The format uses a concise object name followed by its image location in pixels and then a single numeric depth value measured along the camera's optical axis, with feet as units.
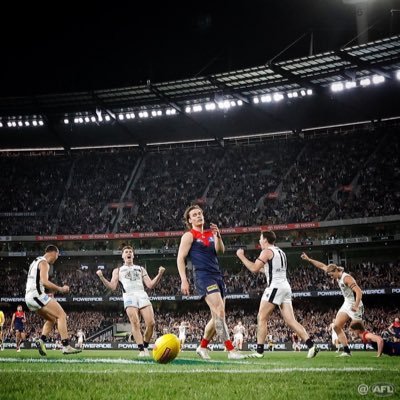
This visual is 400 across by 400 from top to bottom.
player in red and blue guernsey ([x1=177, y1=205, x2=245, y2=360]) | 30.40
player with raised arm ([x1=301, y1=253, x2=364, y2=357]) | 42.57
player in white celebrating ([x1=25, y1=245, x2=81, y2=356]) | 38.17
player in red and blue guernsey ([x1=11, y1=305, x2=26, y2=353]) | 78.79
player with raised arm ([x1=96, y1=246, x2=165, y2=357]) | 42.73
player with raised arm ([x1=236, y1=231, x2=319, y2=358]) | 36.40
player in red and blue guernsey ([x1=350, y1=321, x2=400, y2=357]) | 33.19
